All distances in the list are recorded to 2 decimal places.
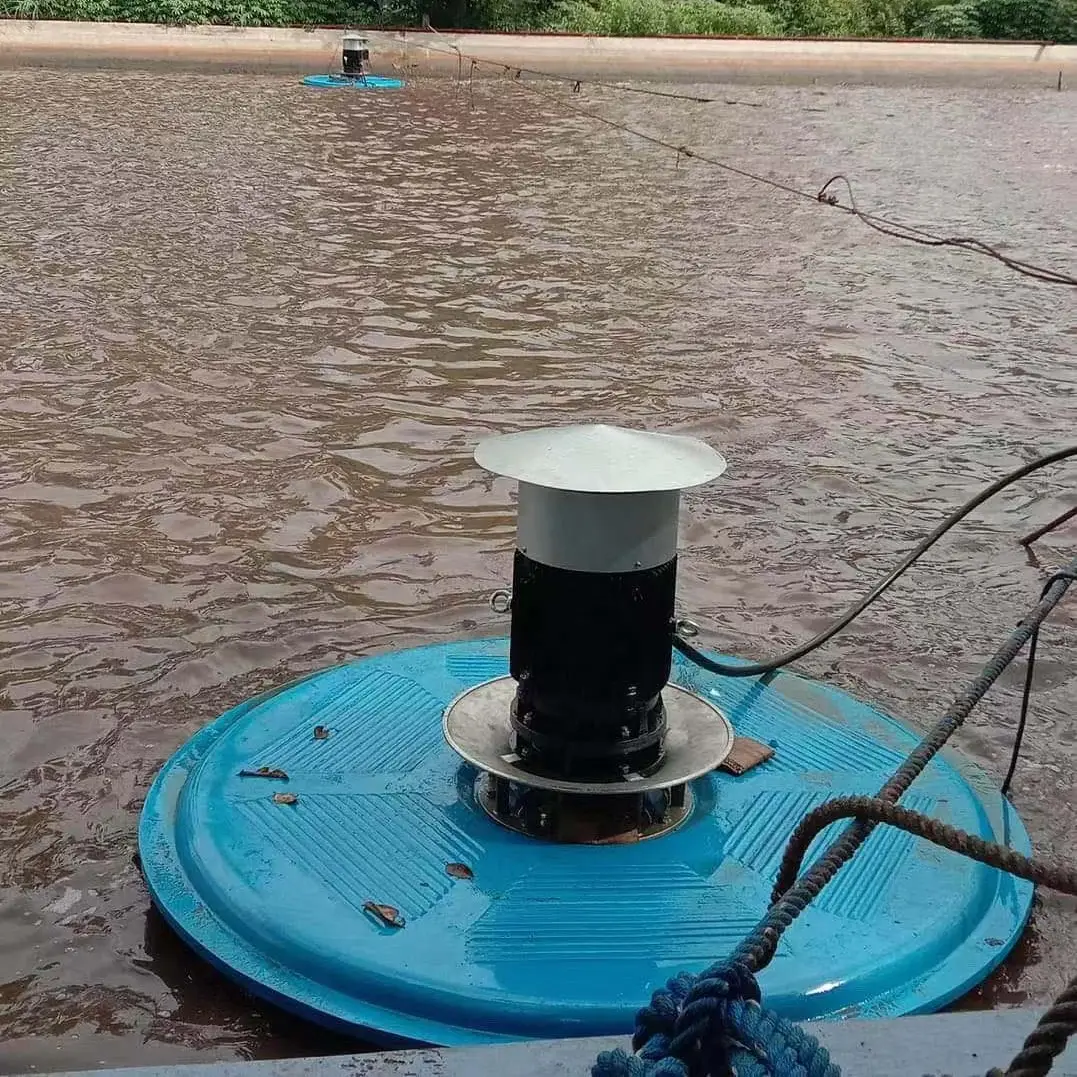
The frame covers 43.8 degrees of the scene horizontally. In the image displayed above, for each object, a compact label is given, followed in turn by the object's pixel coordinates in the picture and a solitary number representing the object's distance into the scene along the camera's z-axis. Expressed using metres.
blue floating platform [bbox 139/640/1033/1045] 2.75
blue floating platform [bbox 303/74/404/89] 20.59
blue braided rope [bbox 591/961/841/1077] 1.61
